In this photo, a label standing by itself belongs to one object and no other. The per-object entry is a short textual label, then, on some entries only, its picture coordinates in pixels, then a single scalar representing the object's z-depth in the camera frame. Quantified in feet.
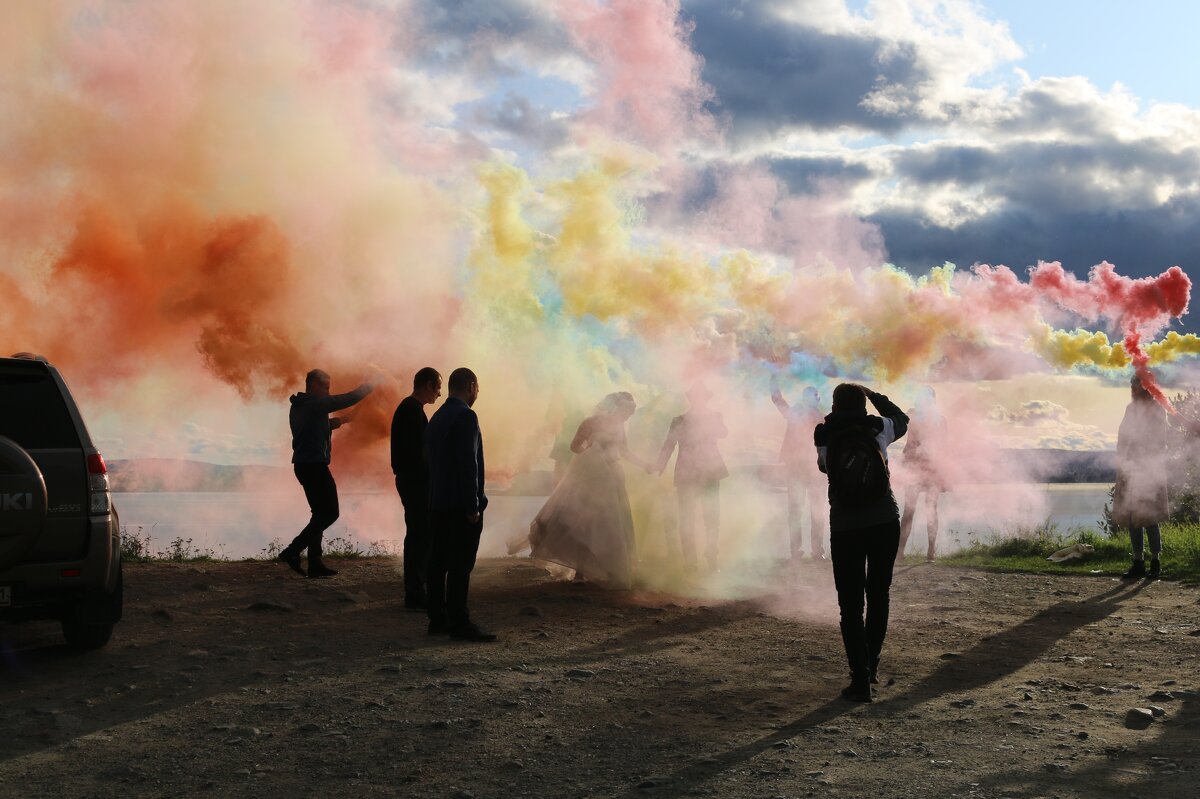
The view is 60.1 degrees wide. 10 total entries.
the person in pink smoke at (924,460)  50.19
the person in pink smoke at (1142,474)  42.78
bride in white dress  37.88
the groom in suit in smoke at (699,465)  46.57
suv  22.97
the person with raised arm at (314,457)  38.34
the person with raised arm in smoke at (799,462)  50.03
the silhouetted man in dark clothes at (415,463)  32.71
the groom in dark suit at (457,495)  28.09
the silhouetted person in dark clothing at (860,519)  24.38
